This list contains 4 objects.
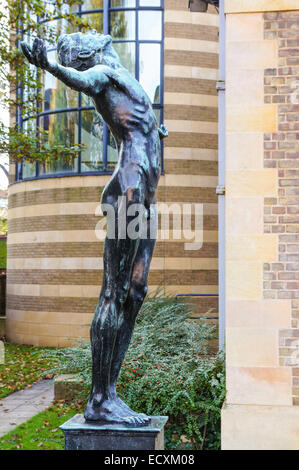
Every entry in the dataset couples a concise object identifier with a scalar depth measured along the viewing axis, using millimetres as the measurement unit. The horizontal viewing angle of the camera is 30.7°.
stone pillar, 5270
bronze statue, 3900
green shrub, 5789
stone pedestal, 3730
